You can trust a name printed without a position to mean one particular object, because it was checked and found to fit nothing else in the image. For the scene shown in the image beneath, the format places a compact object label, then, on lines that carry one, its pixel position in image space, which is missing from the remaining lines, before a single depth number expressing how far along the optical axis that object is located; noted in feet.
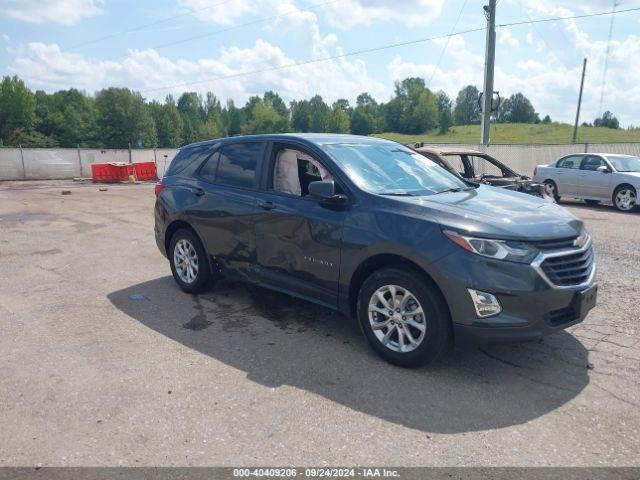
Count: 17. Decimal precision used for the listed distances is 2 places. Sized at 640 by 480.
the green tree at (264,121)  381.81
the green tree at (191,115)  401.29
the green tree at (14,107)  271.49
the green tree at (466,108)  358.84
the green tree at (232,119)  440.17
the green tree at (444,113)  330.73
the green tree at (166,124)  369.71
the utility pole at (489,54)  61.82
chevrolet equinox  11.77
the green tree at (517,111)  381.40
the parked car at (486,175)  33.78
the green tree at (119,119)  307.58
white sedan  43.98
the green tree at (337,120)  346.85
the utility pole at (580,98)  160.62
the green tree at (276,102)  464.24
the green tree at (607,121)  288.75
